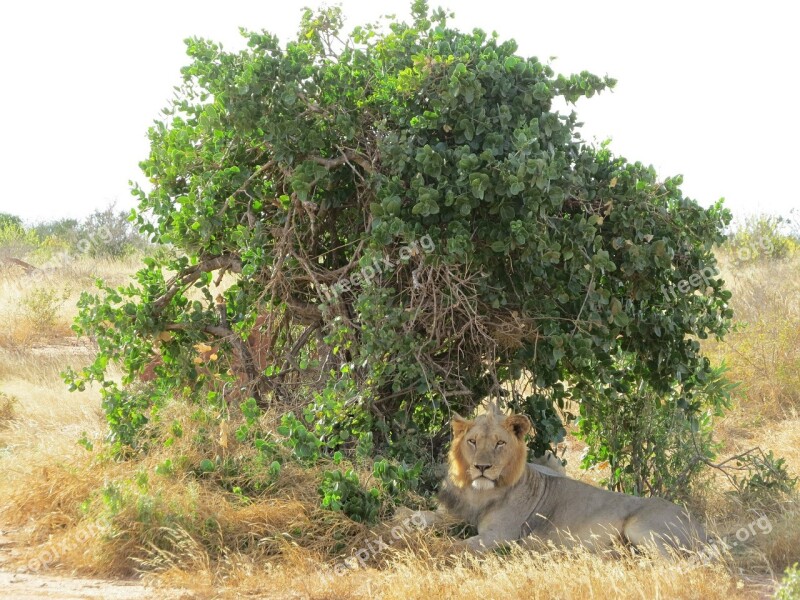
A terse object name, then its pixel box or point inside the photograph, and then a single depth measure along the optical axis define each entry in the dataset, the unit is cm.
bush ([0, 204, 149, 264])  3186
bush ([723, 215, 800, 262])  2339
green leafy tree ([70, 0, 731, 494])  745
